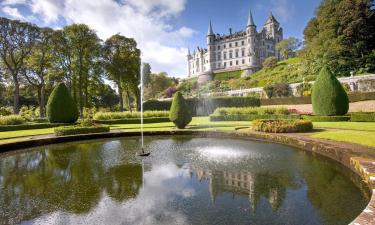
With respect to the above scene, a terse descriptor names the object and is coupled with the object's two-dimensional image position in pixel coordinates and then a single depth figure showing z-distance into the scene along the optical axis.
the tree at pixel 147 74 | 65.16
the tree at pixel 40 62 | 30.58
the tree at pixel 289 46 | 78.44
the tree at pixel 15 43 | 27.55
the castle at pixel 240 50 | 79.50
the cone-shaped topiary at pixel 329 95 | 17.17
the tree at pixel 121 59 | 34.91
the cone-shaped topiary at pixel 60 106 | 20.62
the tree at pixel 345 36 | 34.34
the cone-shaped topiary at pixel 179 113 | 17.12
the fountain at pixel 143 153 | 9.56
